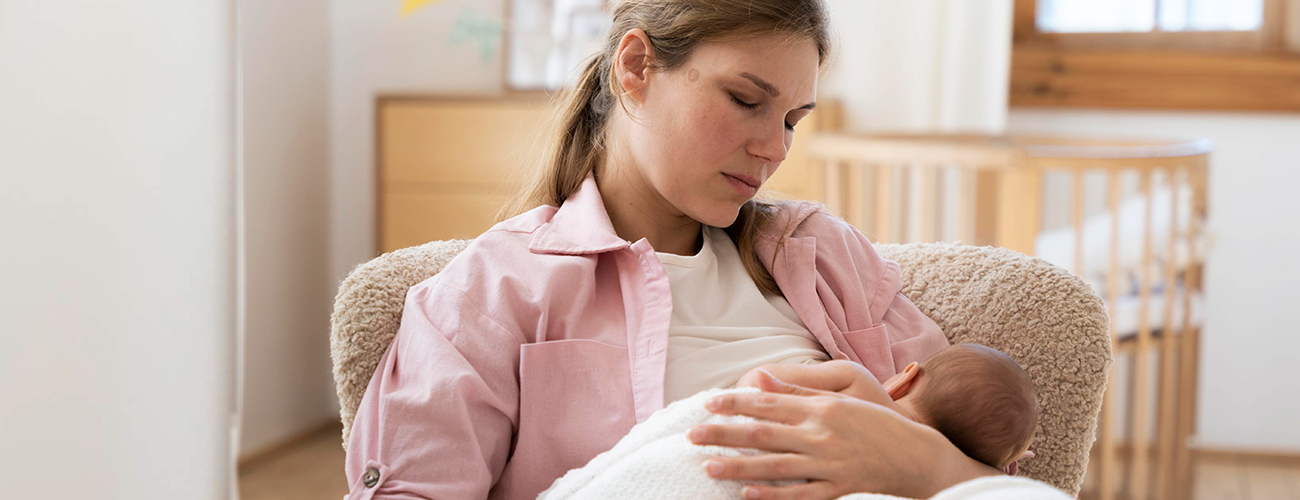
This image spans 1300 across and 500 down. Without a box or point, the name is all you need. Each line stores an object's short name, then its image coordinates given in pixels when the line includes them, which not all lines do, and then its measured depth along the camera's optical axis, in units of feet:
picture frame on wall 10.29
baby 3.45
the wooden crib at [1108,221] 7.22
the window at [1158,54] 9.96
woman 3.21
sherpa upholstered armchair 3.78
